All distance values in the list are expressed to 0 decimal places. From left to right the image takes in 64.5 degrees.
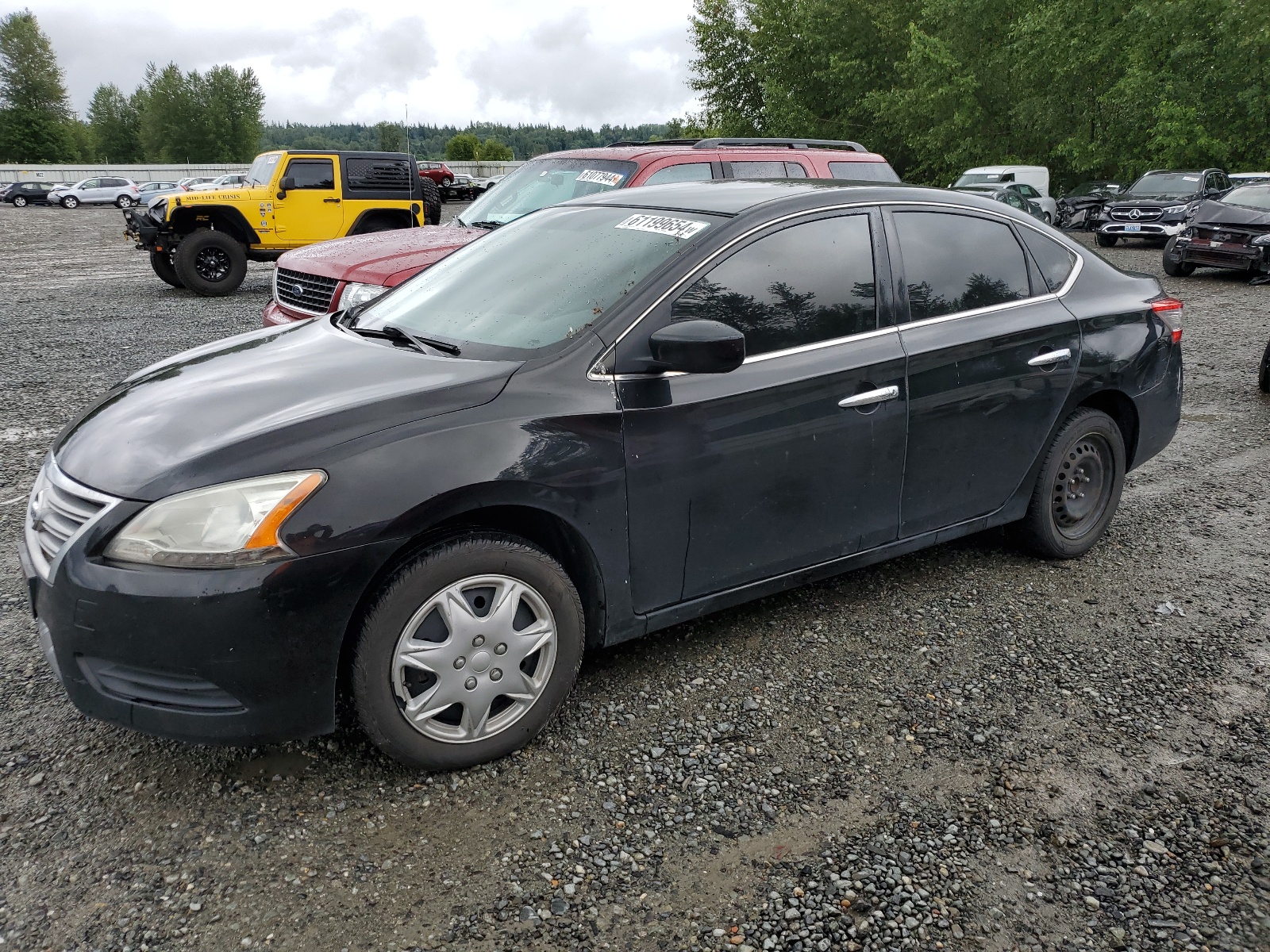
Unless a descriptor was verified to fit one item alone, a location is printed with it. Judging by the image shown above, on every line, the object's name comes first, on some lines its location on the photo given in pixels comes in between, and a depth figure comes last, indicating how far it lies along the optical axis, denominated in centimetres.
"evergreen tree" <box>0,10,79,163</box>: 8400
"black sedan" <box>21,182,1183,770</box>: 256
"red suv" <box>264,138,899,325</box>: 700
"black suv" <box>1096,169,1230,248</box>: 2100
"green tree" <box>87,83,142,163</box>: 11356
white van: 2527
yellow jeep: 1378
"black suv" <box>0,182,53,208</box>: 4634
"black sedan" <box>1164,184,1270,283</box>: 1486
